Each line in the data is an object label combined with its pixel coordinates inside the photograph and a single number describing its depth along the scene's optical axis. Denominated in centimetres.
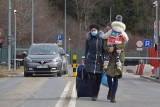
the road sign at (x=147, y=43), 4044
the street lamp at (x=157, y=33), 2692
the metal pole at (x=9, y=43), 3451
